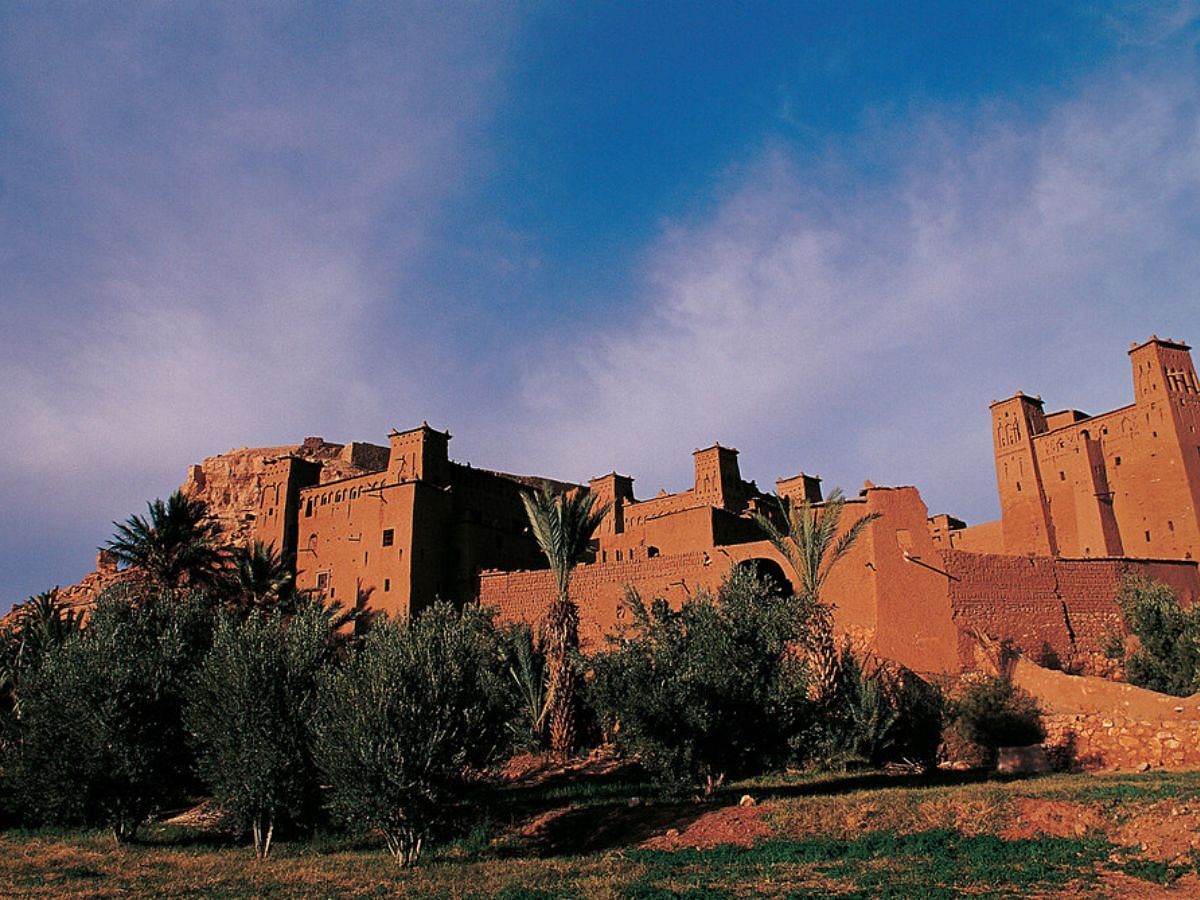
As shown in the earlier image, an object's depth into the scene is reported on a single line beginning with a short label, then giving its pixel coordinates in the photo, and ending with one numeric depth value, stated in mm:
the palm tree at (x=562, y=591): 26078
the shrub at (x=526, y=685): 26016
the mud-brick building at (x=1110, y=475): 39062
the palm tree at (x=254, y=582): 34156
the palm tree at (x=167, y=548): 33000
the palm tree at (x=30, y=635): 29688
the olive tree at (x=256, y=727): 17703
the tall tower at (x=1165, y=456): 38406
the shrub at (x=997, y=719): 23750
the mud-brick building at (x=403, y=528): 36625
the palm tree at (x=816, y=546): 23750
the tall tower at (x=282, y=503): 42281
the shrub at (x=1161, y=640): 25344
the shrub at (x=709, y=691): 19734
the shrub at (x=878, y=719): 22344
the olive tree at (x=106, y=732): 19500
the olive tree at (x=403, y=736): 15820
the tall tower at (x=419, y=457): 38531
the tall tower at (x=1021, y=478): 43156
